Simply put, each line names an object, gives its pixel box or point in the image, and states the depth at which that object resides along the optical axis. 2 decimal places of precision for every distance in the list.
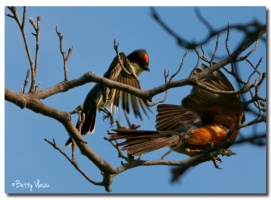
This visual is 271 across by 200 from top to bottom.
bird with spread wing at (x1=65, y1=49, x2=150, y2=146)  10.51
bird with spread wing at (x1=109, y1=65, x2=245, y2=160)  9.23
